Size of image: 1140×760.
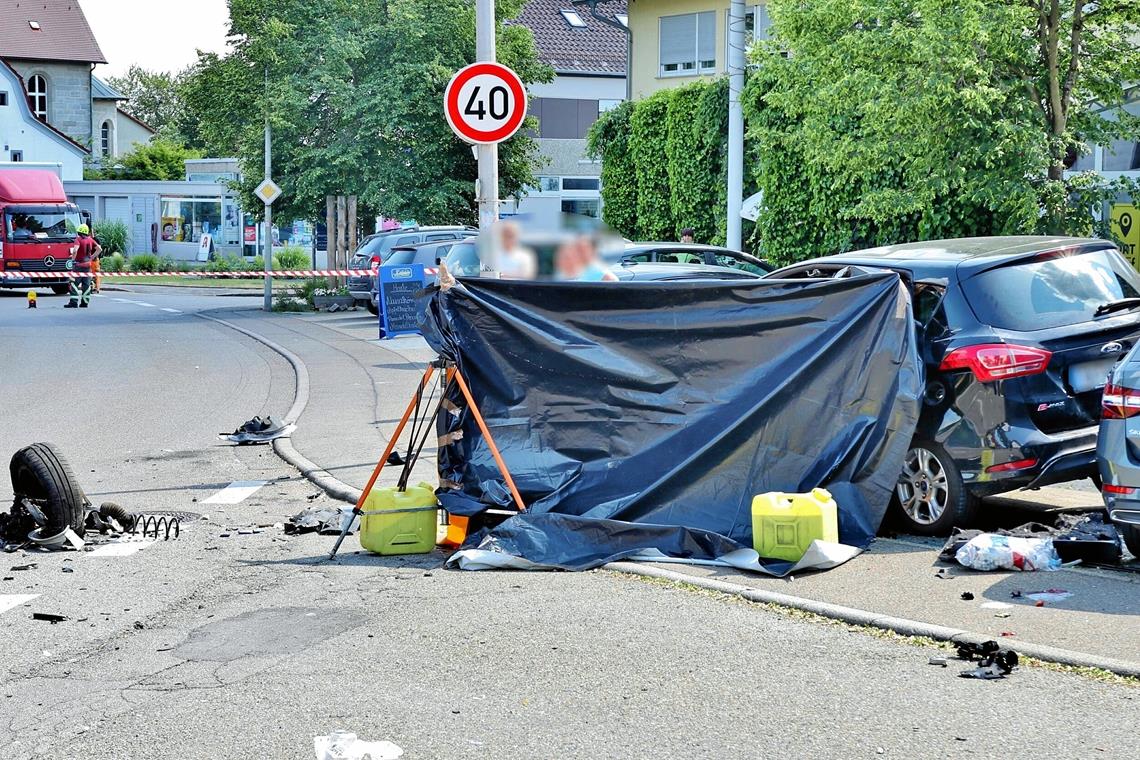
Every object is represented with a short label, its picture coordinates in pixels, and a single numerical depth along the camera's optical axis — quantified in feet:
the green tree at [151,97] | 400.47
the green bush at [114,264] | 174.40
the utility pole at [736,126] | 64.18
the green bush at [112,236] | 187.52
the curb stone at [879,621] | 19.11
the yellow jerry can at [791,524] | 25.57
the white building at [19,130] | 234.17
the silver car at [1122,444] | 23.34
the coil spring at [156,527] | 29.86
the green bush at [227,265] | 172.89
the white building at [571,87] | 183.93
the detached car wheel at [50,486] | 28.48
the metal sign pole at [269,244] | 107.96
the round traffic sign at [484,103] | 37.27
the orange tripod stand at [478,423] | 27.63
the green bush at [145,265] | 174.60
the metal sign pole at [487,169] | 37.99
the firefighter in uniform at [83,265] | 114.78
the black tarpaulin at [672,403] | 27.40
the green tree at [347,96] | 117.39
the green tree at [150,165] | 245.65
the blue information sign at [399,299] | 64.18
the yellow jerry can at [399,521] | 27.27
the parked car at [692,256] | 56.75
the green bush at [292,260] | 164.45
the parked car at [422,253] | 88.43
